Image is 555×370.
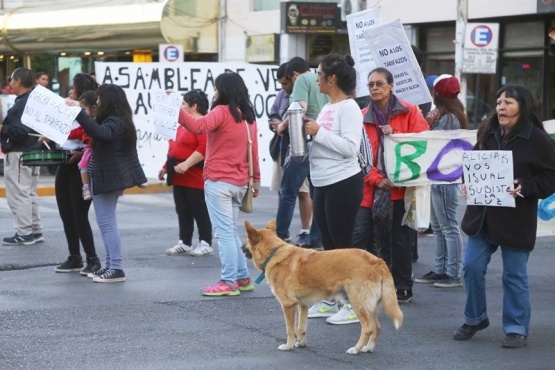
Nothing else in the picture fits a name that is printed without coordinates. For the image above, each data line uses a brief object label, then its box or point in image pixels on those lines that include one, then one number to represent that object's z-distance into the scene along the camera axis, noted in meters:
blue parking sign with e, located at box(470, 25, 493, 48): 27.48
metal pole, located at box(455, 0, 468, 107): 30.72
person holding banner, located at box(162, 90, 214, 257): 15.93
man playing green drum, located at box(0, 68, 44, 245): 16.41
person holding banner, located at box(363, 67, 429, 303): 11.83
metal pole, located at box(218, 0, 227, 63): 43.45
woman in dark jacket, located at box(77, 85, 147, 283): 13.09
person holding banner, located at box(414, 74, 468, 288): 13.06
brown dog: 9.70
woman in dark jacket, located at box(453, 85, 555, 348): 10.09
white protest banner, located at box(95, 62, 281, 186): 20.56
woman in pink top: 12.49
